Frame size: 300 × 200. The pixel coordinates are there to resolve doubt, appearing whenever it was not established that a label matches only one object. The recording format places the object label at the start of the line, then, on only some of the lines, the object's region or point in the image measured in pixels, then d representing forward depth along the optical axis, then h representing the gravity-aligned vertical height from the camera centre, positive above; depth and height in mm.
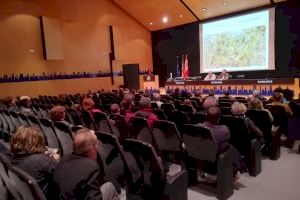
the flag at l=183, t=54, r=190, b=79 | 14044 -16
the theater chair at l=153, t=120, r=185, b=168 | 3313 -896
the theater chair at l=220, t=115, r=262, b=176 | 3705 -1038
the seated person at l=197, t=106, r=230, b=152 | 3193 -708
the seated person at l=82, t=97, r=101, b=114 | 5219 -596
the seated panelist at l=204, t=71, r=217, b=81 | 12420 -340
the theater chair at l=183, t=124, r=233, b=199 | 3125 -1021
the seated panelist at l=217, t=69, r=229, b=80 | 11728 -303
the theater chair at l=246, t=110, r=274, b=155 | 4277 -876
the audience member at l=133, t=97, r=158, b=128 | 3934 -614
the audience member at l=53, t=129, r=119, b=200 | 1811 -682
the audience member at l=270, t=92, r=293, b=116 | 4971 -683
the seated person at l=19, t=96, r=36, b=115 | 6465 -631
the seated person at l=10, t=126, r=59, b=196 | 2068 -617
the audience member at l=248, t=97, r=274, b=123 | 4484 -622
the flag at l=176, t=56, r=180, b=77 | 15412 +89
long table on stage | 8906 -636
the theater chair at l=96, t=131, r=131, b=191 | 2568 -854
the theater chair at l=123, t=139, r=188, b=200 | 2330 -959
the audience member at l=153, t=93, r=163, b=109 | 6570 -658
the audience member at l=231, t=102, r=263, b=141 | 3809 -678
